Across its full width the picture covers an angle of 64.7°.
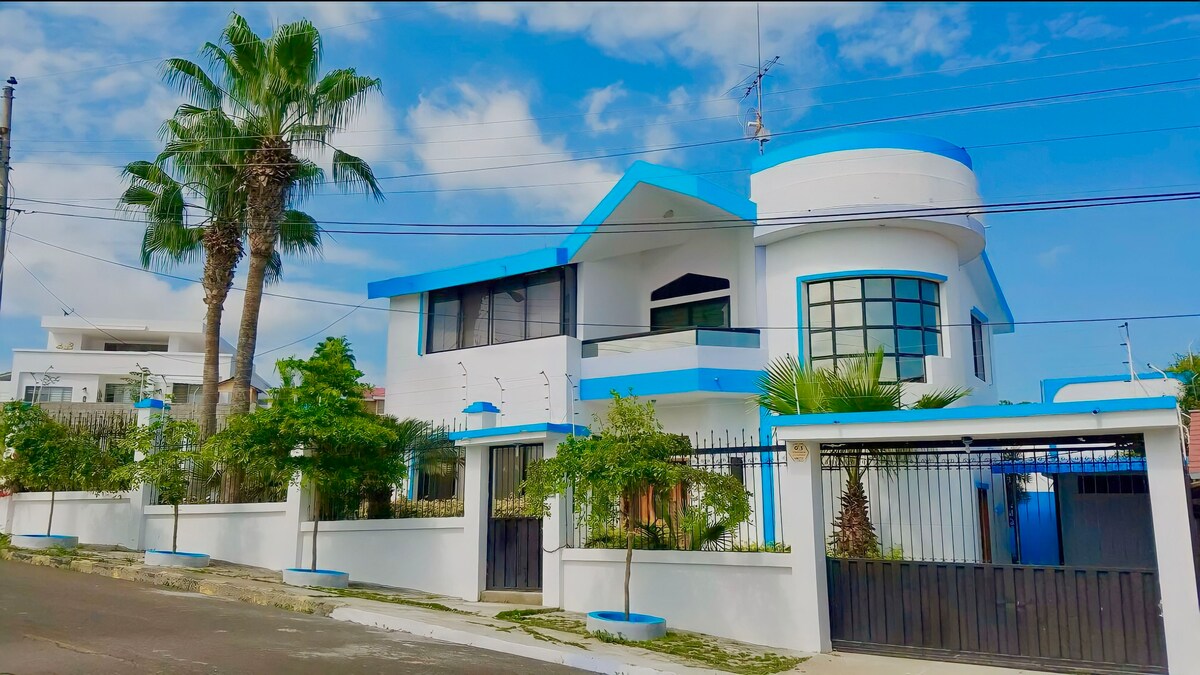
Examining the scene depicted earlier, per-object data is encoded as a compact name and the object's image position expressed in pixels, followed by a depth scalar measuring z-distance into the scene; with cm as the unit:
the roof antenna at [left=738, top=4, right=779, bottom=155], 2254
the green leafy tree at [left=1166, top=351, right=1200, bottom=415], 2151
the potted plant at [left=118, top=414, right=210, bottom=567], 1597
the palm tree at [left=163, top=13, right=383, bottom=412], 1903
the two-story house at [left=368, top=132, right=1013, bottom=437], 1795
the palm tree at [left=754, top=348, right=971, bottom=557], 1248
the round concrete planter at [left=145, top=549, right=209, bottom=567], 1556
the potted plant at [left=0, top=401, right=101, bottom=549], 1800
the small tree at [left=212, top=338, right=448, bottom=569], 1437
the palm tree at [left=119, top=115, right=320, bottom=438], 1995
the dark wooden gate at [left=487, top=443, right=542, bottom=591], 1423
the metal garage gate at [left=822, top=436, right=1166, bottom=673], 1005
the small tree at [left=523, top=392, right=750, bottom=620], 1141
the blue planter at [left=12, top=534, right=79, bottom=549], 1742
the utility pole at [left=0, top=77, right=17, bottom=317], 1680
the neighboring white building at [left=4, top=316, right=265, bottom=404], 4166
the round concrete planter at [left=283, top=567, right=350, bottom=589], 1473
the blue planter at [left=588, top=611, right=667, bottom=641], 1149
